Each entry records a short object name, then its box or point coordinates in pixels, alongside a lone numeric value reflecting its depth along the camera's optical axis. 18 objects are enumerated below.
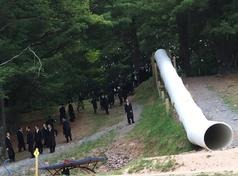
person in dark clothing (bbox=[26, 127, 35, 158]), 28.11
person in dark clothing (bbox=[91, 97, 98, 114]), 36.81
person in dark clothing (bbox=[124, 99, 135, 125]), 29.08
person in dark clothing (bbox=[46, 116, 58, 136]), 32.94
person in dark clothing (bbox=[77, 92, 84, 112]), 39.88
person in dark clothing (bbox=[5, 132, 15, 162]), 28.28
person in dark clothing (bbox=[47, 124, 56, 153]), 27.71
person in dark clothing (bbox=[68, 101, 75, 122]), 36.55
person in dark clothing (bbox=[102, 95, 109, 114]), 35.28
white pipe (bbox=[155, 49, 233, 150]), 17.59
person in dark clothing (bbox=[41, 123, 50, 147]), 28.33
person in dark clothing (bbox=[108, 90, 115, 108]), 37.47
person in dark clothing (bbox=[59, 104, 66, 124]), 35.94
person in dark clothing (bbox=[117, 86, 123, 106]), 38.00
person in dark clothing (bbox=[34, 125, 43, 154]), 27.97
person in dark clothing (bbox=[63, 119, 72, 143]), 29.73
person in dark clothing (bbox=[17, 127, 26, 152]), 30.42
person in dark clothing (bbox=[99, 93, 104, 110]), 36.06
